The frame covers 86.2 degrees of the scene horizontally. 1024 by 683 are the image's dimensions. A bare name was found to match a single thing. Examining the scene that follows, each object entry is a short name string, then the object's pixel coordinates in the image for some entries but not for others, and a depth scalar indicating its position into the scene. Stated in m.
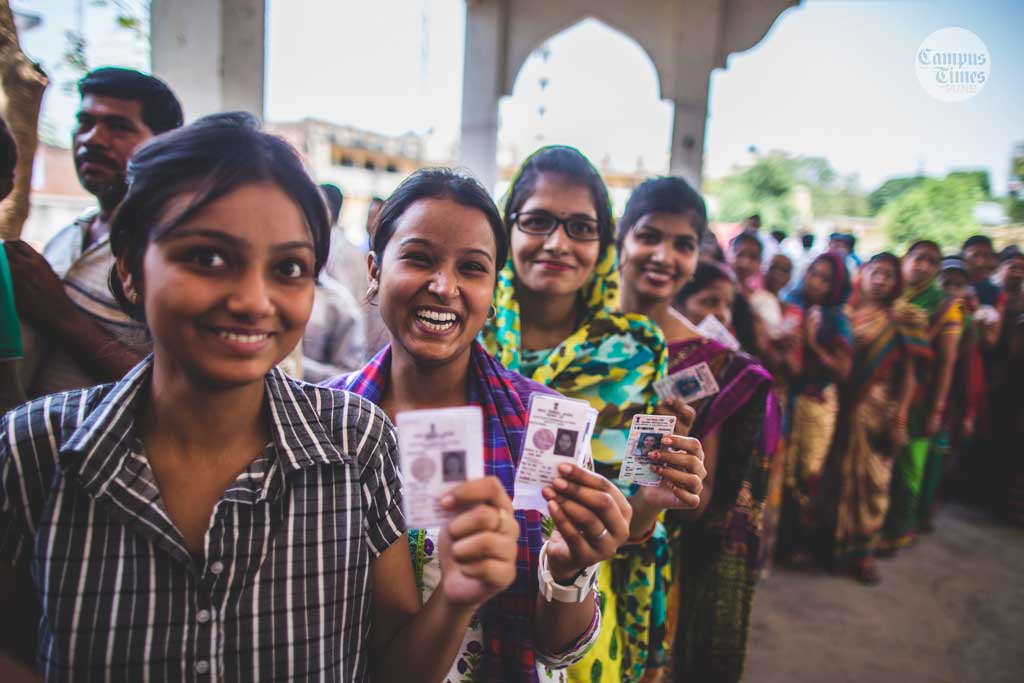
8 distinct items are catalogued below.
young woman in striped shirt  0.88
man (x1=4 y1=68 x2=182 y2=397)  1.65
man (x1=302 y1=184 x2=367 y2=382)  3.04
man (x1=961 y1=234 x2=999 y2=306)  6.30
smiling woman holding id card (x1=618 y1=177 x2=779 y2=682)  2.24
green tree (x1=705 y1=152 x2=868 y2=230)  26.44
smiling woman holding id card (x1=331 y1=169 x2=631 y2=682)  1.07
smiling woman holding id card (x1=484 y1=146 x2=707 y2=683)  1.88
